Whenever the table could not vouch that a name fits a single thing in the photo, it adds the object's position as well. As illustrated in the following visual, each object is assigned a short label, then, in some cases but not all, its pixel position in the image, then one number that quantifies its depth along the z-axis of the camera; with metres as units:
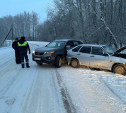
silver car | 7.03
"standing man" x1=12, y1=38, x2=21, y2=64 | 9.42
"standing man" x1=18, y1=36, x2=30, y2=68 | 8.35
